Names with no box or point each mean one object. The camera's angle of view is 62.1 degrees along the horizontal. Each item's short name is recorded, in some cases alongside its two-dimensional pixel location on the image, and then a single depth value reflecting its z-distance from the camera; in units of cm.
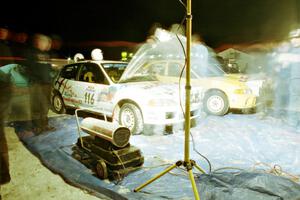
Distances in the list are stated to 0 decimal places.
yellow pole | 289
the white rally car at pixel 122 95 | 525
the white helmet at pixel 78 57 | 913
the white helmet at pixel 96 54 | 728
